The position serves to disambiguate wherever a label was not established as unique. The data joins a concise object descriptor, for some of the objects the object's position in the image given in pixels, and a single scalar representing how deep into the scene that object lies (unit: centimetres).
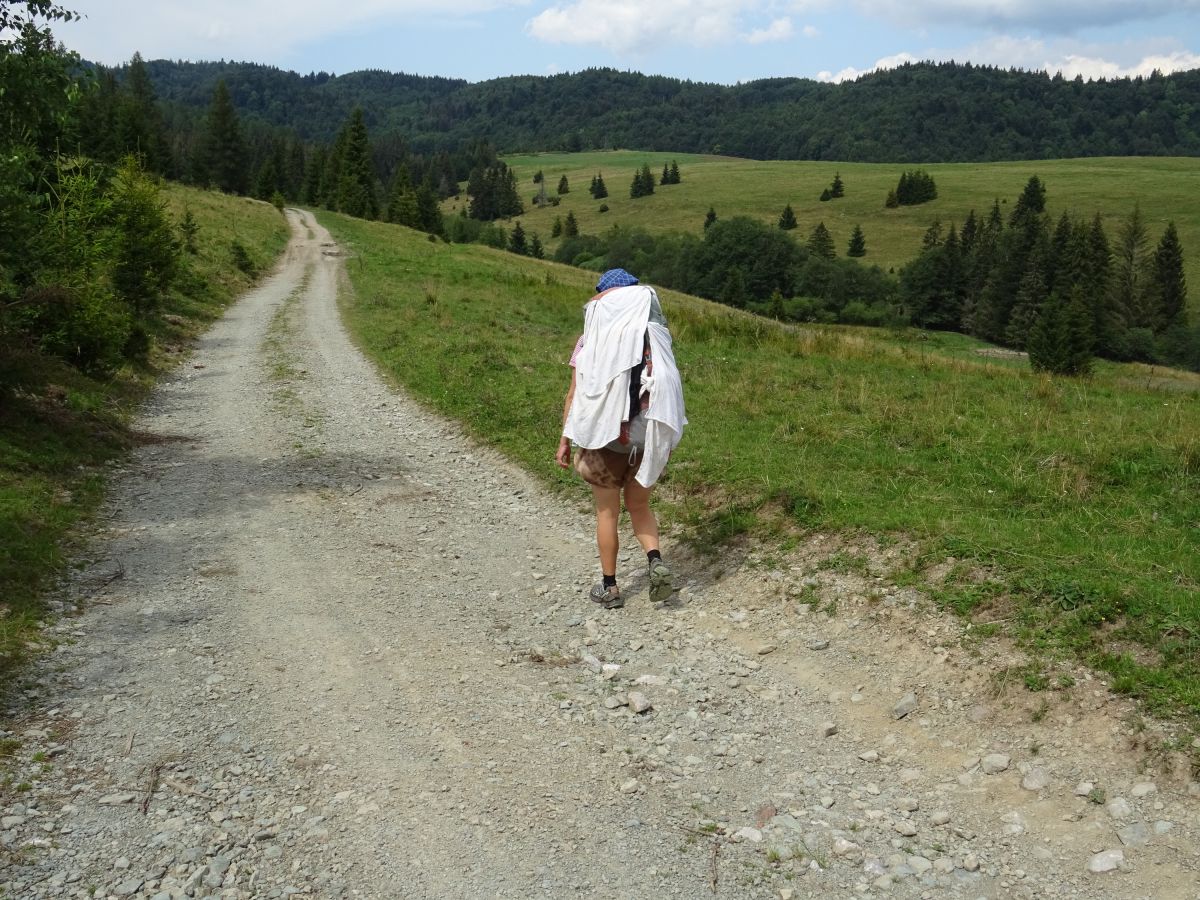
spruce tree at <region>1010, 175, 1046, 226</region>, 12525
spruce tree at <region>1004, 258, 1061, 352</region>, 8925
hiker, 619
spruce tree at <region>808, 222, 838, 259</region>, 12121
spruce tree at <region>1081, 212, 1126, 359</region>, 8319
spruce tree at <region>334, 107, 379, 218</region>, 8394
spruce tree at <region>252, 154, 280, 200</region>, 9238
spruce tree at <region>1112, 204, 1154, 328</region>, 9519
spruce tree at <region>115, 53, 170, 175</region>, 7488
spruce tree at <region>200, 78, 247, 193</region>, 8906
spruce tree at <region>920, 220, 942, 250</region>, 12267
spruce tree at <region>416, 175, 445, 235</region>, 9068
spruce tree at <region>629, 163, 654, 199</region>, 17762
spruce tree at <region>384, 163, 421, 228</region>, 8362
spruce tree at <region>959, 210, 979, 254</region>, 11469
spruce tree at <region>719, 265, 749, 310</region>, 10412
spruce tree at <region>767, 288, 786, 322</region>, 8400
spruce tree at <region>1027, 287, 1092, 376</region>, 4925
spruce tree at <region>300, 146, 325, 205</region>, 10150
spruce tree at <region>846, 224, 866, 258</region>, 12988
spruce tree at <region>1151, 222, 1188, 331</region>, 9712
